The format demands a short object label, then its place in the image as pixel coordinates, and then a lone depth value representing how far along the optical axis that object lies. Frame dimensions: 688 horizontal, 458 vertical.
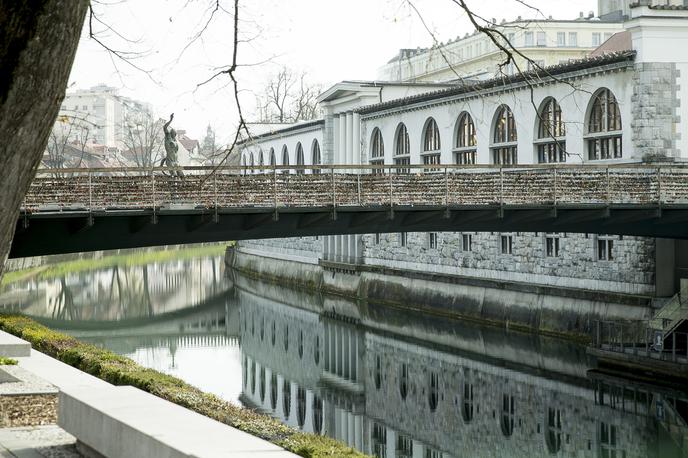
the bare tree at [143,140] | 91.01
